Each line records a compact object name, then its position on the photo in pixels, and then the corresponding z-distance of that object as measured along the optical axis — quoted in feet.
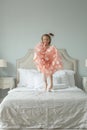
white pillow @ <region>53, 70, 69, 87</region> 9.85
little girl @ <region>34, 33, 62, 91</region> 8.53
